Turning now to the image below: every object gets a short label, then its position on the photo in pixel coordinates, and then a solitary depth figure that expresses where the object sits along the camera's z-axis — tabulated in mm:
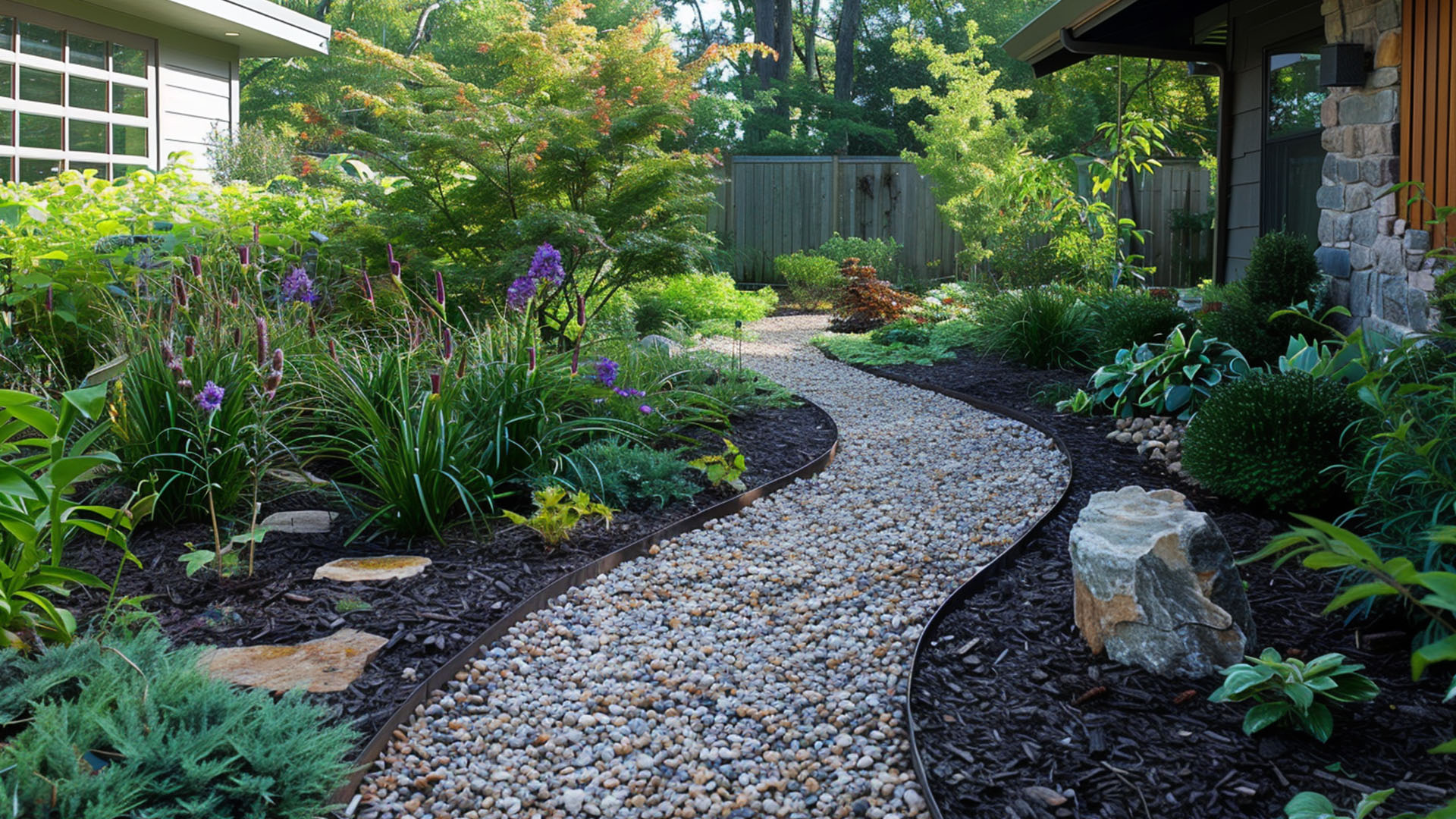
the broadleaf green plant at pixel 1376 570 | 811
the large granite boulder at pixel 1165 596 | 2373
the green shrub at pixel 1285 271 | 5141
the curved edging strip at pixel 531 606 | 2111
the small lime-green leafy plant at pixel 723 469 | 4023
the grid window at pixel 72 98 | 7227
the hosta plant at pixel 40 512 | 2033
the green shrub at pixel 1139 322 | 5602
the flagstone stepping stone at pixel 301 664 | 2344
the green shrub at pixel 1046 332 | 6535
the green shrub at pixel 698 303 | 8734
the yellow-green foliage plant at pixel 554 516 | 3225
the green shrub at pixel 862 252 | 12305
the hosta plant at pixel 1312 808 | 1724
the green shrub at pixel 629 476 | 3723
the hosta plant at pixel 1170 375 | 4668
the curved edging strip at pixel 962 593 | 2049
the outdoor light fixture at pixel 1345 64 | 4730
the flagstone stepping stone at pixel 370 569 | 2990
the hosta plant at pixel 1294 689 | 2049
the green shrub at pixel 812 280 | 11422
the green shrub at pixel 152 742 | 1682
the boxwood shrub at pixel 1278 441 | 3279
